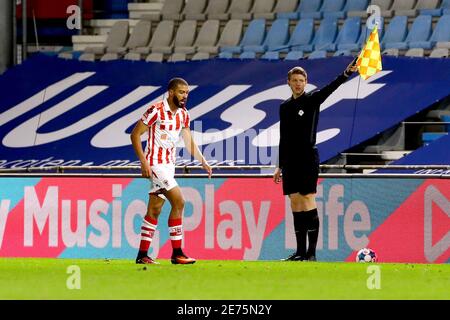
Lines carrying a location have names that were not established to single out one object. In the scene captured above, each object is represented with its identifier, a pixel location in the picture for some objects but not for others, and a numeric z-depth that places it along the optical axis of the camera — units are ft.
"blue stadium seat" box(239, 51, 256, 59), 70.69
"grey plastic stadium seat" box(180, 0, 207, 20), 74.38
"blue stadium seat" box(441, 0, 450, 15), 66.69
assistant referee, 45.27
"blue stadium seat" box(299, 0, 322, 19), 70.44
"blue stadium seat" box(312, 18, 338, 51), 69.15
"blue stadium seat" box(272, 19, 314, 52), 69.87
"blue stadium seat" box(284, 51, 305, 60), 68.69
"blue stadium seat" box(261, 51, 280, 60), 69.41
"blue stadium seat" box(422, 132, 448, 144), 61.52
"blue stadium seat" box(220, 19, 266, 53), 71.92
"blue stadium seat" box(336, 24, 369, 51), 67.10
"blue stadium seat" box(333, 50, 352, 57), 66.80
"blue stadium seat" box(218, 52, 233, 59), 71.11
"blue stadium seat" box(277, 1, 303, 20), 71.31
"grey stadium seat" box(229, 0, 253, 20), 73.26
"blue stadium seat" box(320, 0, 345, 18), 69.51
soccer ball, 47.76
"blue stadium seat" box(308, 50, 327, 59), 67.72
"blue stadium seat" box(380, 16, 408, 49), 67.10
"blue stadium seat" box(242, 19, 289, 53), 71.00
